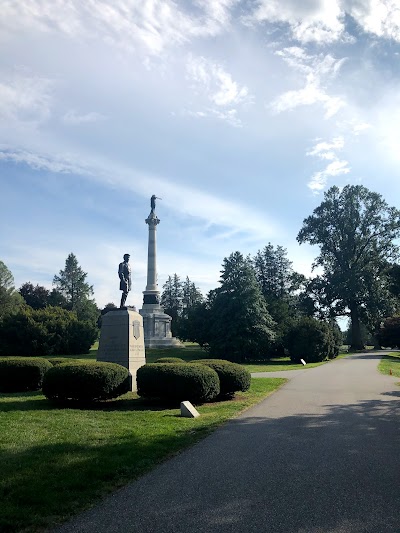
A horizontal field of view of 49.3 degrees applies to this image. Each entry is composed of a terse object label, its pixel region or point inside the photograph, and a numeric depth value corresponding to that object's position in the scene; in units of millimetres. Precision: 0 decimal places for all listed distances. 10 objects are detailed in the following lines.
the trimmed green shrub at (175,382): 11719
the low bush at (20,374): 13859
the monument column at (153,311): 43812
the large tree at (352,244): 50438
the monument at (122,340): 15430
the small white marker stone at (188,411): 10383
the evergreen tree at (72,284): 80062
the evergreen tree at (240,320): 36312
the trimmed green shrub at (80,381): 11320
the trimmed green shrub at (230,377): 13469
